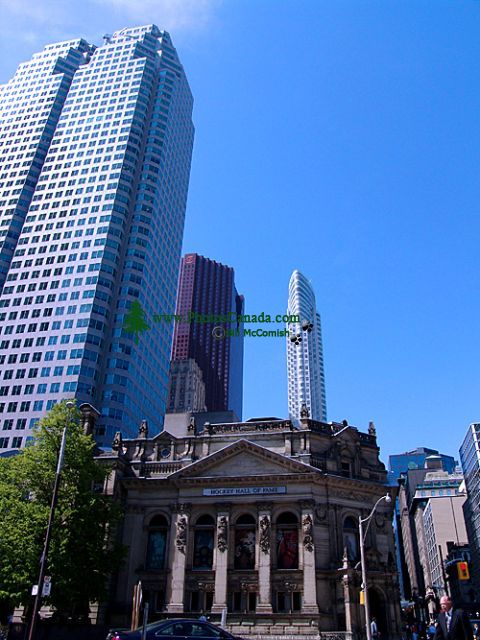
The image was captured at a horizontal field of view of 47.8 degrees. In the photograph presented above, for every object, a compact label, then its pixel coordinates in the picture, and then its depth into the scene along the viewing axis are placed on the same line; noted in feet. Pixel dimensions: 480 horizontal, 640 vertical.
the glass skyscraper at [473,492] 344.28
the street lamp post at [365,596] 104.72
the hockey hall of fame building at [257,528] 149.07
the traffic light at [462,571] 83.82
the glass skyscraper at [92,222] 295.07
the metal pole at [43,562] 84.17
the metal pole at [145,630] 54.39
